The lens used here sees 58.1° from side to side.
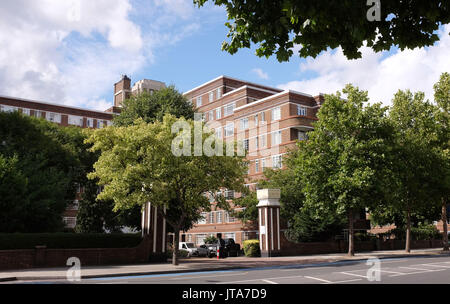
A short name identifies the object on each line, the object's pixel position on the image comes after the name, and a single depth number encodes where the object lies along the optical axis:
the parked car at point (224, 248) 36.12
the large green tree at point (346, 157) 29.86
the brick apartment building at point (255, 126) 52.97
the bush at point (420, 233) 50.94
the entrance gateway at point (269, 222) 33.47
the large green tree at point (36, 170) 25.73
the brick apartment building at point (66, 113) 64.38
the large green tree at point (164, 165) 23.28
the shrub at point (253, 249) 34.16
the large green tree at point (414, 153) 35.91
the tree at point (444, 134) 37.16
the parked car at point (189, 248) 42.91
